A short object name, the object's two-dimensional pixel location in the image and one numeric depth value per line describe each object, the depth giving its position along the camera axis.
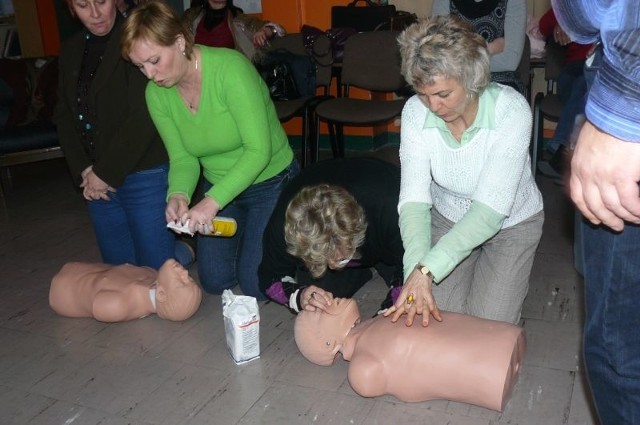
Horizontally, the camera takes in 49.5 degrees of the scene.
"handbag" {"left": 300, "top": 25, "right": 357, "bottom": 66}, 4.11
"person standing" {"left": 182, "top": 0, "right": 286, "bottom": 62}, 4.05
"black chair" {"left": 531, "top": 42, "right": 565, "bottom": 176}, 3.41
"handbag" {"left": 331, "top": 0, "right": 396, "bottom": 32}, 4.27
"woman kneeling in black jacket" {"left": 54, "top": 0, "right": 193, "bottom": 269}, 2.57
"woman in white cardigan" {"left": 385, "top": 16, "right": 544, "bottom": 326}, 1.73
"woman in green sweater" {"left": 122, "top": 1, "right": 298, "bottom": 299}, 2.22
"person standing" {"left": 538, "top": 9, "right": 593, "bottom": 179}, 2.33
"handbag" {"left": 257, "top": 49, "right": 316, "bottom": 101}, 3.96
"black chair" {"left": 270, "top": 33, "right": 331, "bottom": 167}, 3.77
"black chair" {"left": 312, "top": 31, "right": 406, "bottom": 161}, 3.60
